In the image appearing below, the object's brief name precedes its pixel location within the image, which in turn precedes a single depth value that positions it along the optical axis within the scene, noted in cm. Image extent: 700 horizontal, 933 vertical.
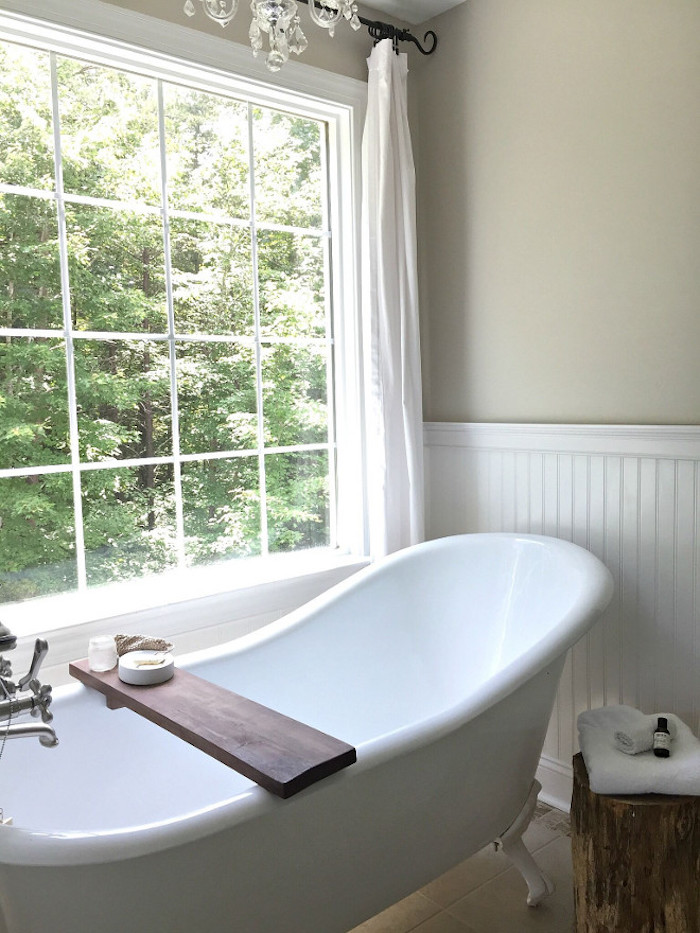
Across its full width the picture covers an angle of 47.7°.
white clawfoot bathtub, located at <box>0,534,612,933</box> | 118
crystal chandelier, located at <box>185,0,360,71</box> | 123
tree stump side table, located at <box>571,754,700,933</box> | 165
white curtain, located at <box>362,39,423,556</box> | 264
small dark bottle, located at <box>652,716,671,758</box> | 173
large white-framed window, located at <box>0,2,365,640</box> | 209
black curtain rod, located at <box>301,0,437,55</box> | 266
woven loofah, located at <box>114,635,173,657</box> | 195
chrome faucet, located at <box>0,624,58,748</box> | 119
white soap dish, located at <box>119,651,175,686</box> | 178
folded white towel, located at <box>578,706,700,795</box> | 165
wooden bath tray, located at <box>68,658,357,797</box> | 134
